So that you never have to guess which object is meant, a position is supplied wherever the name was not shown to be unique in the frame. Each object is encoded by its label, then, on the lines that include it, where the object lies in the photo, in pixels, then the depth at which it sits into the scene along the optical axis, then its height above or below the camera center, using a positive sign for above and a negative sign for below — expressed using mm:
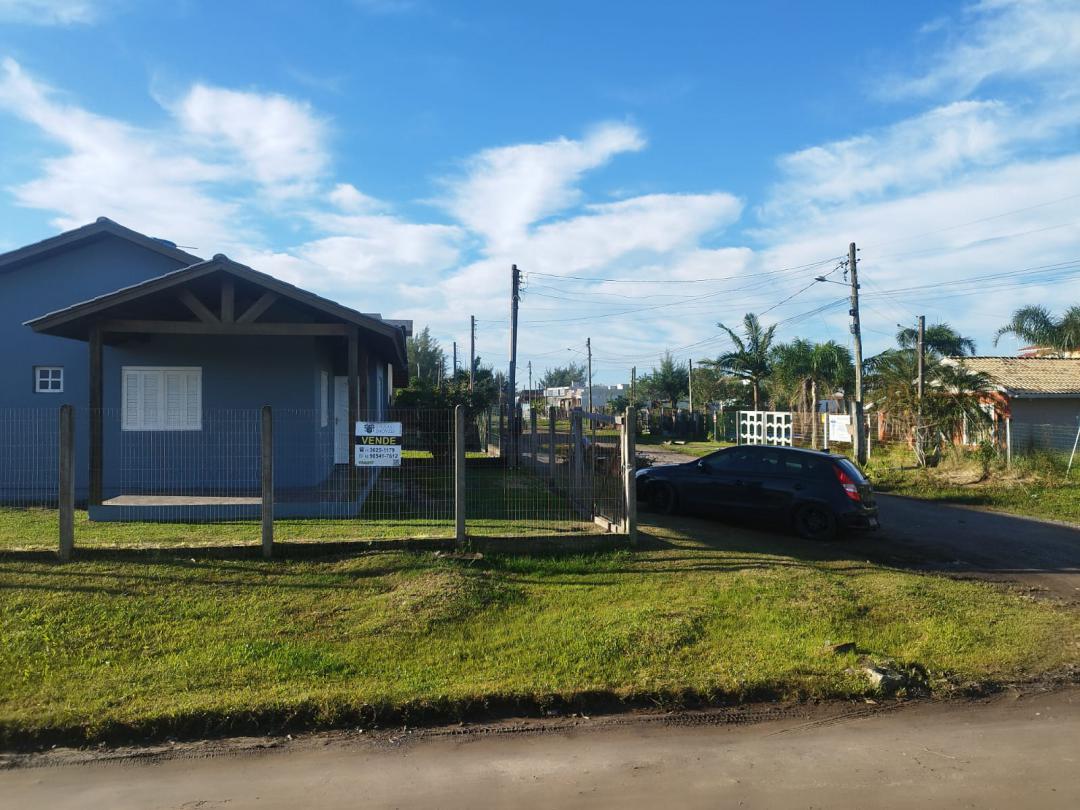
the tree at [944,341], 46250 +4887
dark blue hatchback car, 11109 -871
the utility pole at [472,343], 44275 +5518
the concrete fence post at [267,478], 8047 -423
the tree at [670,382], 59000 +3579
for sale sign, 9117 -136
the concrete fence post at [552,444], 13164 -196
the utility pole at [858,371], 23156 +1825
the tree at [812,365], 40906 +3235
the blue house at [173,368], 11219 +1177
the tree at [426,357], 59438 +5775
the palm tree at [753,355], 40594 +3711
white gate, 32250 +82
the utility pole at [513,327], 27484 +3814
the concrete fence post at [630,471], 9266 -459
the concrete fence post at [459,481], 8523 -505
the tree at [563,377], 99125 +6835
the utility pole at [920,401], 21078 +670
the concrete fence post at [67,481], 7641 -406
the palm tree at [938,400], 20969 +705
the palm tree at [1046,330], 38000 +4576
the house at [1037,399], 24016 +827
